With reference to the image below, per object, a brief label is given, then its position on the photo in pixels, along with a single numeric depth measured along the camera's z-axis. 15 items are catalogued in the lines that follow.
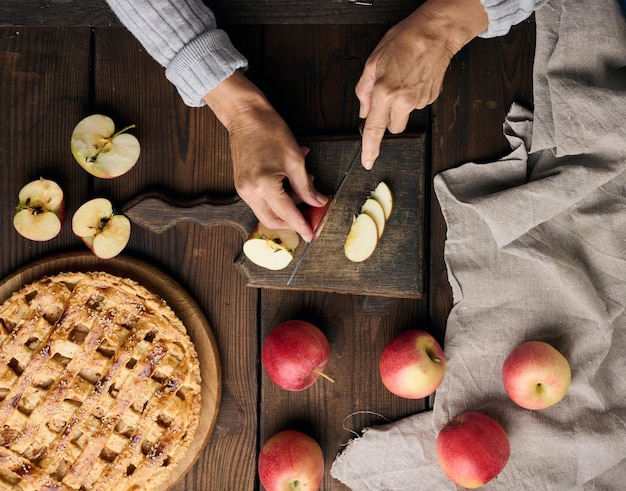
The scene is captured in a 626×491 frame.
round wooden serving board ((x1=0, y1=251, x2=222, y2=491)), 1.42
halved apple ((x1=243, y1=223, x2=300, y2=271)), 1.37
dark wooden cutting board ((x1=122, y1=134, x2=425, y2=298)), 1.40
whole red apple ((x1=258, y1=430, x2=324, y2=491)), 1.34
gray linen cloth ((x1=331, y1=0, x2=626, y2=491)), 1.36
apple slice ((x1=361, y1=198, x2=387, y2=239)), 1.37
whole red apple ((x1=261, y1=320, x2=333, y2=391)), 1.34
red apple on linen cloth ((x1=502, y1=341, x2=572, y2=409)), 1.30
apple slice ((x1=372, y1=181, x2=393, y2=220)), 1.38
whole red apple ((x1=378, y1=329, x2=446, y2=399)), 1.33
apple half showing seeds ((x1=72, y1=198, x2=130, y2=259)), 1.41
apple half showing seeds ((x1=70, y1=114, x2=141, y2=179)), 1.42
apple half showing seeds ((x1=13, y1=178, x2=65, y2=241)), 1.42
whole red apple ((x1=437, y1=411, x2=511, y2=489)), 1.29
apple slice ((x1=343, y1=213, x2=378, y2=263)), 1.37
